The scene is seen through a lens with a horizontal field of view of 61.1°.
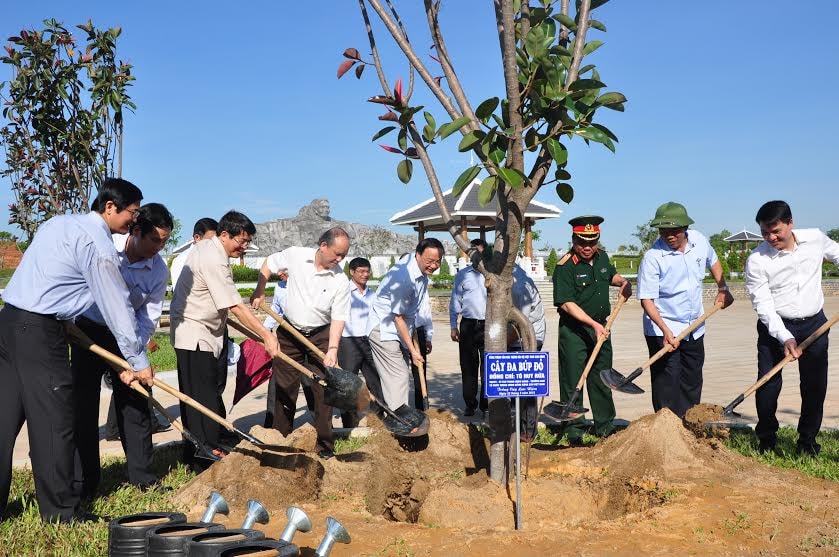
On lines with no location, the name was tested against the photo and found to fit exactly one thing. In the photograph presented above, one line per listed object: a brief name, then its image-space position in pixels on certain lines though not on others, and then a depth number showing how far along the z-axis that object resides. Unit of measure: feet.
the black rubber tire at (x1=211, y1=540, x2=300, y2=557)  9.04
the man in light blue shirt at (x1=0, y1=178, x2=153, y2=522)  12.28
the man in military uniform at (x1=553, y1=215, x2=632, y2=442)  18.79
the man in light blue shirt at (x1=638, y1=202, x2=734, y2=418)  18.43
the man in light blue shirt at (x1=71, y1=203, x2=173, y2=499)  14.88
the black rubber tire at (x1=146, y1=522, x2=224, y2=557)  9.46
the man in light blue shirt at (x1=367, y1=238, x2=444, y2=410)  19.12
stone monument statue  291.81
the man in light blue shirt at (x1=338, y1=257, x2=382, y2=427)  21.63
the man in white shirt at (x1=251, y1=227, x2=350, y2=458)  18.22
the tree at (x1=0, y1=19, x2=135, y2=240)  29.27
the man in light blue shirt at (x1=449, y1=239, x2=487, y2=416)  23.06
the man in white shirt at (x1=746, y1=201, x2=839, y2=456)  16.51
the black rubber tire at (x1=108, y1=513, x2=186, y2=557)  10.02
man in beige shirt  15.84
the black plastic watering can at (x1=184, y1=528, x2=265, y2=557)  9.01
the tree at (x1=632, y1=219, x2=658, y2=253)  213.62
